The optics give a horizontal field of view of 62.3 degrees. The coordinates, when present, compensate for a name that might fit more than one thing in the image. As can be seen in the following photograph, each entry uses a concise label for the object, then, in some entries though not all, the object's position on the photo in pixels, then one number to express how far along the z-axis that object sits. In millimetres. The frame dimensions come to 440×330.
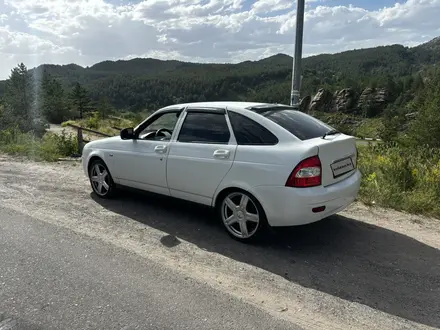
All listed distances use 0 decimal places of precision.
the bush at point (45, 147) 10461
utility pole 6691
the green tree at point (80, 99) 78250
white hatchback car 3869
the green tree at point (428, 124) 53375
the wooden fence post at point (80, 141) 10898
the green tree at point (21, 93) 63356
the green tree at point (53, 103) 63053
